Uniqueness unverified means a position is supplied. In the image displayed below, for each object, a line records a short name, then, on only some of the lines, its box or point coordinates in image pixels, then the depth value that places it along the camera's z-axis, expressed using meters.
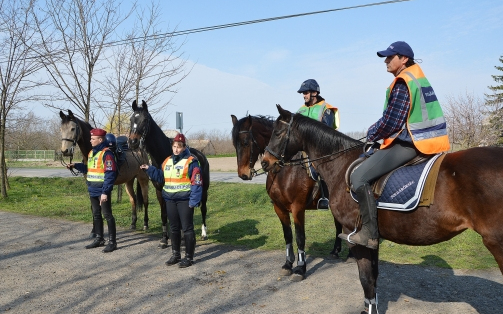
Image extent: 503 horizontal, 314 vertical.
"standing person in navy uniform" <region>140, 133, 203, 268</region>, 6.25
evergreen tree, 28.64
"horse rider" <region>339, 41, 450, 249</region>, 3.64
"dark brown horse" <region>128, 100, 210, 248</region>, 6.94
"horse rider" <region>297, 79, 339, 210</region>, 6.42
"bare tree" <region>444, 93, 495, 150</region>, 28.39
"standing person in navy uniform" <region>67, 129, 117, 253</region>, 7.31
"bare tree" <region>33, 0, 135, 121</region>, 13.06
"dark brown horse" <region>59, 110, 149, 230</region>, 8.05
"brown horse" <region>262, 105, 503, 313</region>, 3.27
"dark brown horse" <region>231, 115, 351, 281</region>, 5.89
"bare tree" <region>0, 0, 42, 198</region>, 14.09
